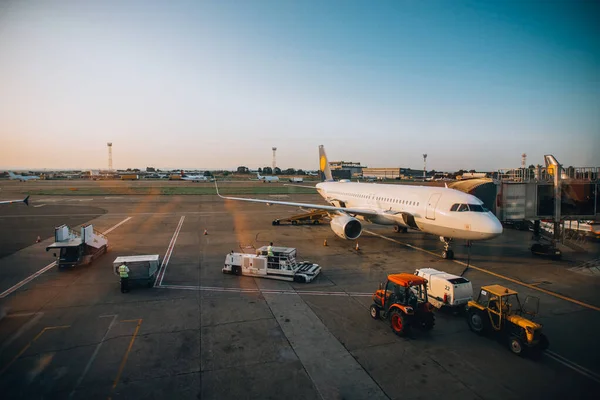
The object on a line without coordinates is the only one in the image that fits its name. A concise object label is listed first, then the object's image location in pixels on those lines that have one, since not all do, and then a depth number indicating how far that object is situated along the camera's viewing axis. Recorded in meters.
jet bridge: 21.80
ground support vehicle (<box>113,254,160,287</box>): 15.34
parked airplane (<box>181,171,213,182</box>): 121.54
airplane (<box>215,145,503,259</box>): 18.56
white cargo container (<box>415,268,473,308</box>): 12.90
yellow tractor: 9.85
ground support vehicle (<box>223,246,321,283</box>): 16.88
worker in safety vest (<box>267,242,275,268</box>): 17.34
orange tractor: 11.05
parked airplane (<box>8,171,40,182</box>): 115.43
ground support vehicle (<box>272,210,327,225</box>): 33.75
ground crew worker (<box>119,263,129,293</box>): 14.76
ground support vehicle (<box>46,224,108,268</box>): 18.20
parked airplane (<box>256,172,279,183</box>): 120.71
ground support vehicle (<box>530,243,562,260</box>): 21.50
